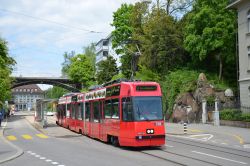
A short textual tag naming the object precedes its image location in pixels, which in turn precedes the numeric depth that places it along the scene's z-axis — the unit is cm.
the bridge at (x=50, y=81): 10844
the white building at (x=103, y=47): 10962
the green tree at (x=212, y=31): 4166
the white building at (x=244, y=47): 3794
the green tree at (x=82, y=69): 8944
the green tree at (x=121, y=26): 6219
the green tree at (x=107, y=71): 6819
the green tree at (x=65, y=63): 12112
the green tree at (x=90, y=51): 10619
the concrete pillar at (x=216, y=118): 3479
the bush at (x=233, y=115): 3184
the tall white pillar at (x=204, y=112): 3831
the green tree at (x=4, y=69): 5448
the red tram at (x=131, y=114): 1791
